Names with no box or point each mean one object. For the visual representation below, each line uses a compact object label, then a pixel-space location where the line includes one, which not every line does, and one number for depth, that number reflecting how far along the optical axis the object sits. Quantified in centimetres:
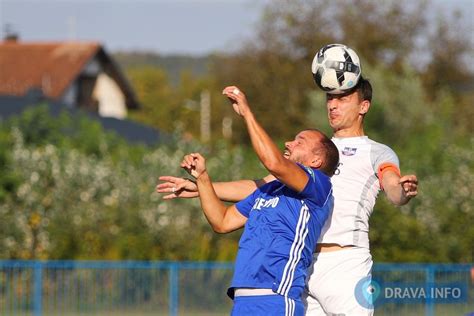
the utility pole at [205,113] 15750
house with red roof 10487
